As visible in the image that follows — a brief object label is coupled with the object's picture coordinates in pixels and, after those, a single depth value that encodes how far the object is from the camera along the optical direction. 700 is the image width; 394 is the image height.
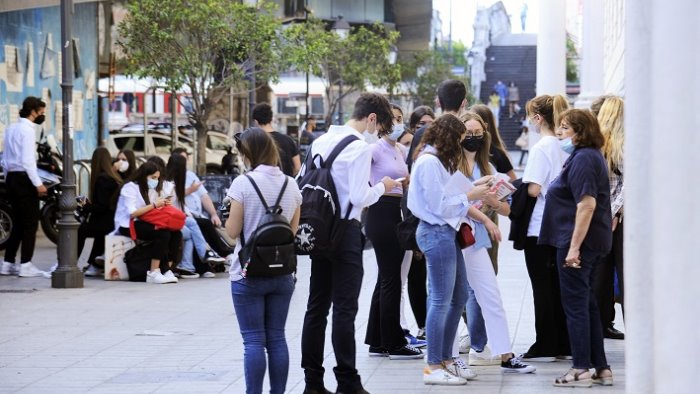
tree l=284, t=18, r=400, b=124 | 38.38
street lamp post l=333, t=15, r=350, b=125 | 35.31
